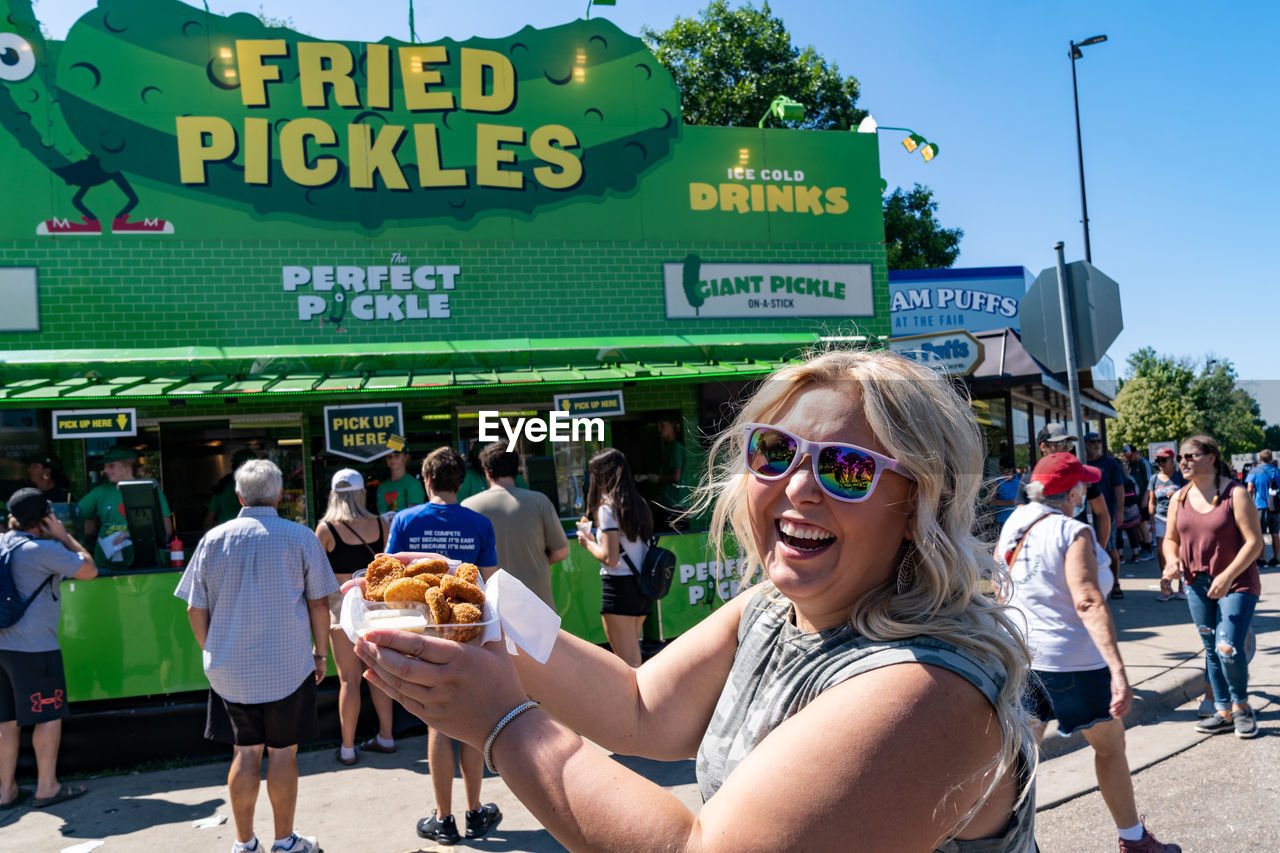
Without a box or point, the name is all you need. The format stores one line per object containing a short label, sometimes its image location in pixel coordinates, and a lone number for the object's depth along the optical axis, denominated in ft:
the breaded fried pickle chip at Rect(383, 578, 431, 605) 5.57
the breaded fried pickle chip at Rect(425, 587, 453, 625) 5.28
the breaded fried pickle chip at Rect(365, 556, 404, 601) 6.15
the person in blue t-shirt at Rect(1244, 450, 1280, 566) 43.50
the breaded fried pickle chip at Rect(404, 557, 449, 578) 6.28
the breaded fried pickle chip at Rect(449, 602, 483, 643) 5.14
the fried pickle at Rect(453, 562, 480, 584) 5.97
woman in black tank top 19.76
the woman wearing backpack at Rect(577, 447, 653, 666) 19.69
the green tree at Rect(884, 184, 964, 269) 82.33
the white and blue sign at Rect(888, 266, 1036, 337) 63.87
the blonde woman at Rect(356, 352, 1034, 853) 4.18
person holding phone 17.94
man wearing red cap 12.60
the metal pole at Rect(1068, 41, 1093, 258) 71.00
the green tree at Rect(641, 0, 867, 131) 75.00
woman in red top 18.19
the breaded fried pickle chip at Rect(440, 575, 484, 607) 5.47
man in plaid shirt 14.33
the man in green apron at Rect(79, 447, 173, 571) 23.67
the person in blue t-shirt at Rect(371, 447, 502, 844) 15.21
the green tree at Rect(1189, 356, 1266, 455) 156.04
